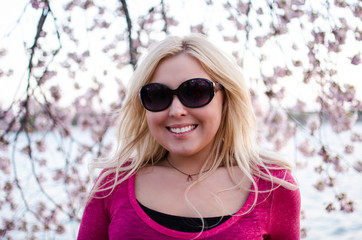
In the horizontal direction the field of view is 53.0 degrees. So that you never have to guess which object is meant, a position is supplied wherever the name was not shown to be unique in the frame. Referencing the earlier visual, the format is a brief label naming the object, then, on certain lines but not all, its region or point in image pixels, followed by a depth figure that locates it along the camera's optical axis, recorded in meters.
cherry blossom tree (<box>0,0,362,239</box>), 2.68
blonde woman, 1.36
